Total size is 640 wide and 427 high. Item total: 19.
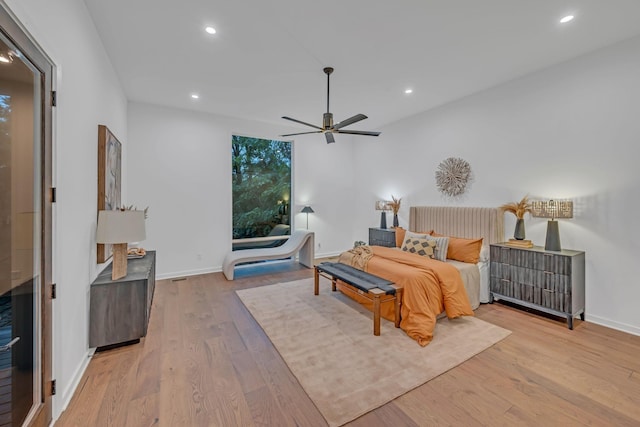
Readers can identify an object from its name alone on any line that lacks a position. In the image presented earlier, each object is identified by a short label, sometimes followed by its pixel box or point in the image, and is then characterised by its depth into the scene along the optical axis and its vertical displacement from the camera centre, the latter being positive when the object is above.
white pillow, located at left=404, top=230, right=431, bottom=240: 4.34 -0.37
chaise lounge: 4.91 -0.81
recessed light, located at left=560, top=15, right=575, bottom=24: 2.56 +1.88
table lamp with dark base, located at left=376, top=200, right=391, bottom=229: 5.95 +0.08
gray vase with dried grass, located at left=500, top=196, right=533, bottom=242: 3.69 +0.01
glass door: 1.36 -0.16
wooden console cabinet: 2.49 -0.96
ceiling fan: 3.48 +1.12
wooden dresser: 3.07 -0.80
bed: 2.95 -0.72
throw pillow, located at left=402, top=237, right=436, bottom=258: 4.08 -0.52
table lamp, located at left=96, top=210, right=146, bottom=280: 2.59 -0.21
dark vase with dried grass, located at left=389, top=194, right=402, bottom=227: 5.77 +0.11
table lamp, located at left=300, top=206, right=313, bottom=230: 6.26 +0.04
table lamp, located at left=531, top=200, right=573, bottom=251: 3.19 +0.01
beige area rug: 2.01 -1.32
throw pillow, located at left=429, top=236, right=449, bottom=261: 3.99 -0.54
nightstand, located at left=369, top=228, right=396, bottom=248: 5.45 -0.52
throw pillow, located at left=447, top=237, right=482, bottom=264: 3.87 -0.54
